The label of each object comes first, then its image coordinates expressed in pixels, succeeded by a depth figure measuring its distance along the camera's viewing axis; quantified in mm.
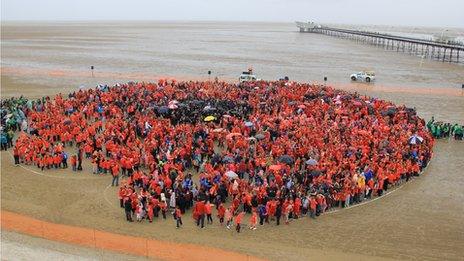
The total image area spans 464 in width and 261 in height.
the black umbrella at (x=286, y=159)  20516
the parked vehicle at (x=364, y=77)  51031
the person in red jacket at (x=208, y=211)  16469
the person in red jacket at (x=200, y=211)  16438
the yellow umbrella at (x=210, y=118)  26341
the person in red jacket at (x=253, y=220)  16375
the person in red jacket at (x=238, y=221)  16188
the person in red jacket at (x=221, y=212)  16656
